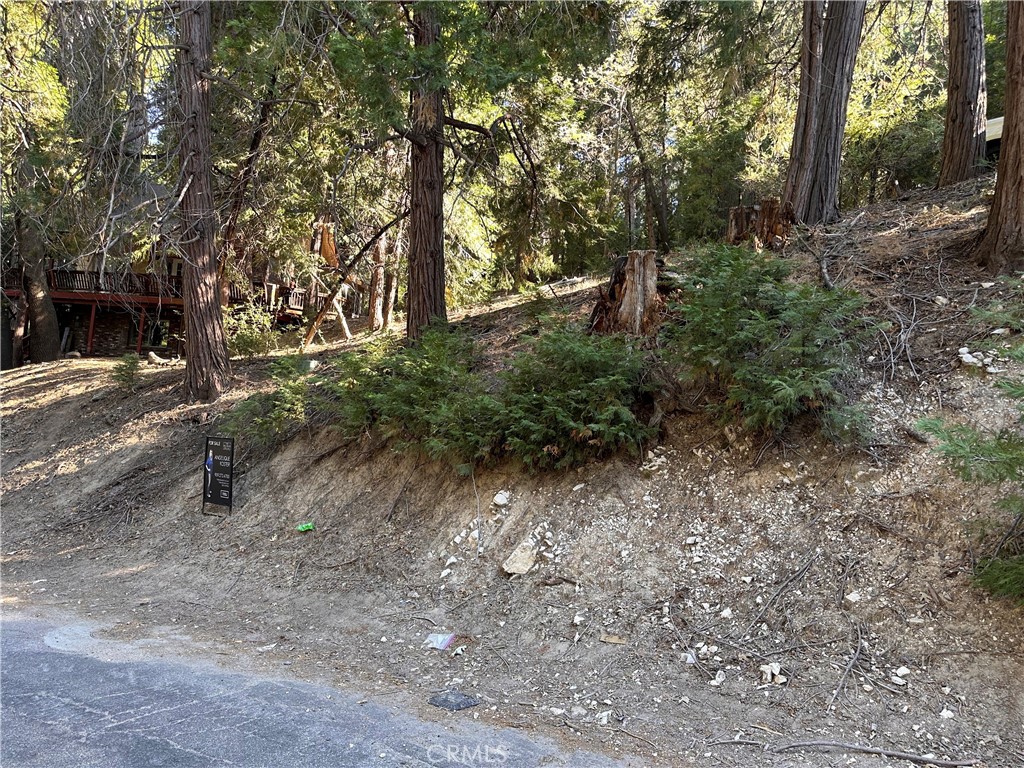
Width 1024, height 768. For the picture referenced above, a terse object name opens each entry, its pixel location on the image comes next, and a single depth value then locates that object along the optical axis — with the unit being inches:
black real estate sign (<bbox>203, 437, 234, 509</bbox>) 364.5
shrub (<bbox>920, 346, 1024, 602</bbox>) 159.2
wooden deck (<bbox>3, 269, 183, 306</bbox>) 905.5
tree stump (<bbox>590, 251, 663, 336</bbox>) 319.0
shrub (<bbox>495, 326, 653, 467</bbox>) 267.1
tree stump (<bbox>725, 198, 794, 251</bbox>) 366.0
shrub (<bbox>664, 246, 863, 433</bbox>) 235.0
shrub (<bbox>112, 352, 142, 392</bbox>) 539.2
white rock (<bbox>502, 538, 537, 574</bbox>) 253.3
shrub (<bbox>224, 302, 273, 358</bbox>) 575.8
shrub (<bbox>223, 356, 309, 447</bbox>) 386.9
